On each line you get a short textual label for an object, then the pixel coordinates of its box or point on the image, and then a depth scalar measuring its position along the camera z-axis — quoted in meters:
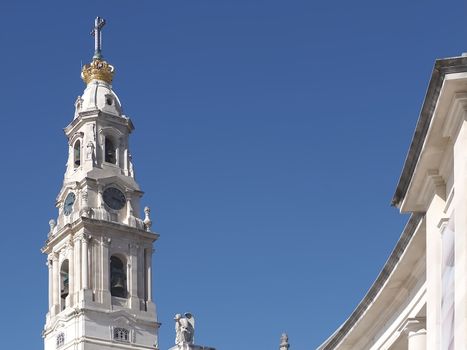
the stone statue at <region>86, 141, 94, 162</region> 92.00
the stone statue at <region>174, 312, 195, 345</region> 77.06
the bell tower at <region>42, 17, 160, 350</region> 87.75
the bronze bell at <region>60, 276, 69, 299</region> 90.44
